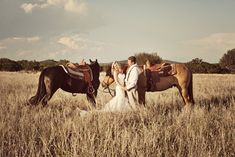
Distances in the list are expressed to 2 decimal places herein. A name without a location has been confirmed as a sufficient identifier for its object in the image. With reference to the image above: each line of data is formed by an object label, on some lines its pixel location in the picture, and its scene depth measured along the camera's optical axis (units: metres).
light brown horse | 9.34
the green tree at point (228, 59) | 61.78
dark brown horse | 8.51
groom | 7.66
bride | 7.50
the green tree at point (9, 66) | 49.76
